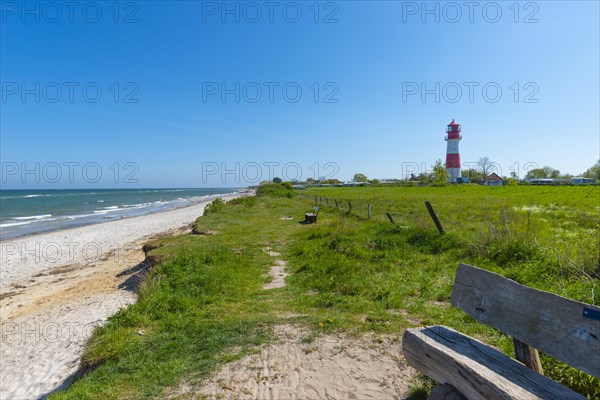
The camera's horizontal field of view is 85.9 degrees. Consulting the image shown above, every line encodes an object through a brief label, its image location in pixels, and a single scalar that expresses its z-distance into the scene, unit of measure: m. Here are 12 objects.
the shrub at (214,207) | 28.20
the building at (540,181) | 98.56
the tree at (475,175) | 105.25
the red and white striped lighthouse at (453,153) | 83.75
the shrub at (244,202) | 35.42
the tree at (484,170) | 110.16
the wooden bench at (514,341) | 2.11
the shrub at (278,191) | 56.63
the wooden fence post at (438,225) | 10.48
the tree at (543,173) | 126.27
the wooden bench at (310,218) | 19.41
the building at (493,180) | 99.94
